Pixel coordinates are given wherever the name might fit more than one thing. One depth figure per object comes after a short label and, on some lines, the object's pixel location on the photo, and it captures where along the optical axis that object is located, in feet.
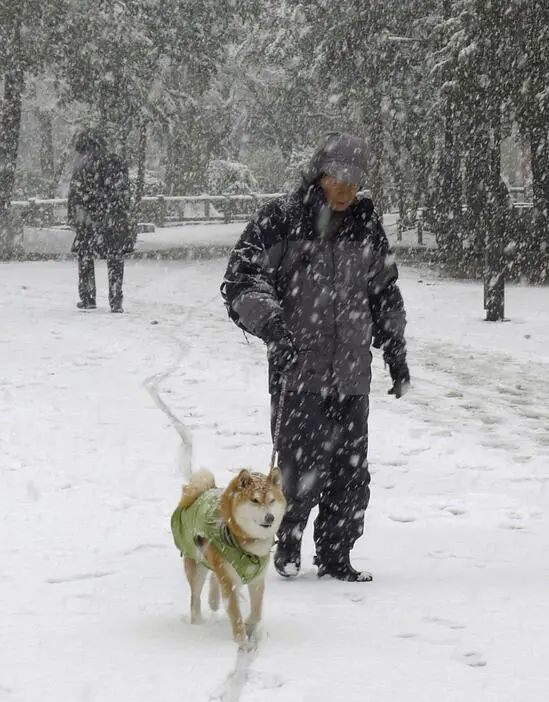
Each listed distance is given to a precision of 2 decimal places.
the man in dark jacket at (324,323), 16.22
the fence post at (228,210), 143.15
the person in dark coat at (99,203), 47.70
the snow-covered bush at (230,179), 144.25
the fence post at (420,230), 96.24
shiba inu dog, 13.39
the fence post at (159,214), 139.23
